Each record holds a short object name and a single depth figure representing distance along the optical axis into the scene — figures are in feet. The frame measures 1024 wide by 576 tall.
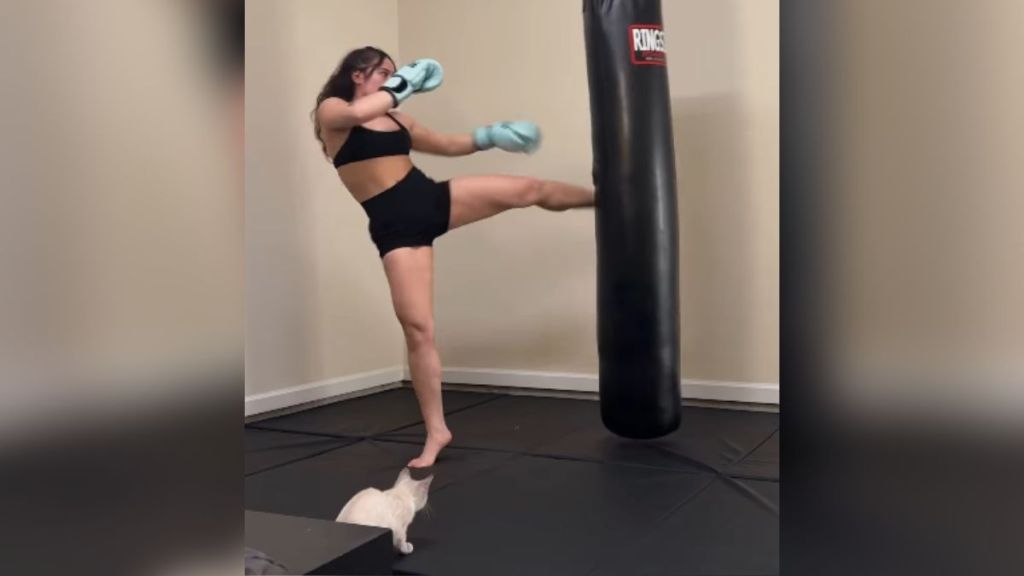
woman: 7.27
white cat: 4.76
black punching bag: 7.30
